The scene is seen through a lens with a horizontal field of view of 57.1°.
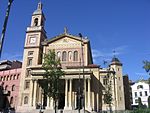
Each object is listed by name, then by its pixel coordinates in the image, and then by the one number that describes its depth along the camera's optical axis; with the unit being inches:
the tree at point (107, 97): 1196.8
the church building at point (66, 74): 1254.4
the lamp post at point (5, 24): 317.5
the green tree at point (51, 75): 903.4
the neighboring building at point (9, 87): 1581.2
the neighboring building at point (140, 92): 2240.3
